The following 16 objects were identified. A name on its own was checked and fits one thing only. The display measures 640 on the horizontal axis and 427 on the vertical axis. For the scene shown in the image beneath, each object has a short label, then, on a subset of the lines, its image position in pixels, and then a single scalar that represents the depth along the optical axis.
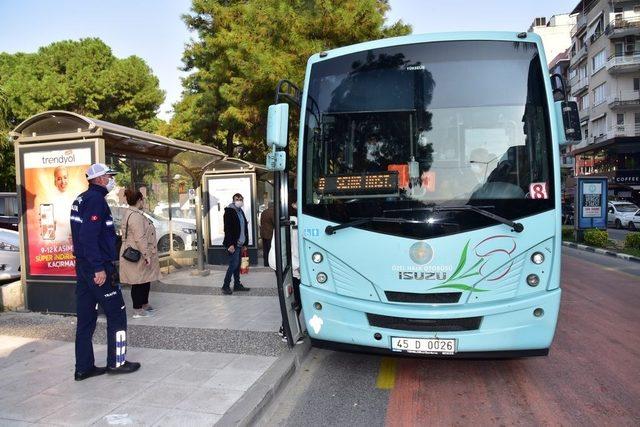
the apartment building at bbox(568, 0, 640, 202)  39.94
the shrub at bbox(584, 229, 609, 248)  17.48
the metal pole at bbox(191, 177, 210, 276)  11.10
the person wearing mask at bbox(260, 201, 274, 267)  11.22
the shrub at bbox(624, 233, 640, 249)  16.08
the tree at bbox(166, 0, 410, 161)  14.60
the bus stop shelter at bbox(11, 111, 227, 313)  7.13
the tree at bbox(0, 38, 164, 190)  27.45
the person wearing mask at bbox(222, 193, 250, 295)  9.05
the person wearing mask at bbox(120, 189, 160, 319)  6.82
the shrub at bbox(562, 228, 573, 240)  21.31
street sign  18.45
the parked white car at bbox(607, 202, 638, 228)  28.59
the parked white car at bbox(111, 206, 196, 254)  12.10
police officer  4.43
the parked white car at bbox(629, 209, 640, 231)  26.92
